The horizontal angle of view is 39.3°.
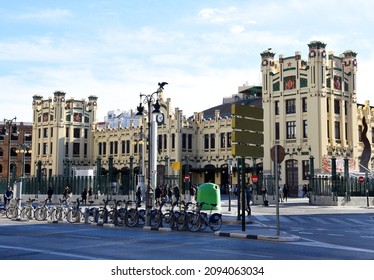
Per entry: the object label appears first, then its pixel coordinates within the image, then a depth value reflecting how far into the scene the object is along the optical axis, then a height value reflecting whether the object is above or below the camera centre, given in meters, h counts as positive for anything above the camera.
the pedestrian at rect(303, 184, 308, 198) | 53.13 -0.45
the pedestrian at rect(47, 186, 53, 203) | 45.09 -0.63
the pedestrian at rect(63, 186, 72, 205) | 38.84 -0.62
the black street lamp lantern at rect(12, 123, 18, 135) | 40.99 +4.27
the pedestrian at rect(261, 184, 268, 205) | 41.81 -0.53
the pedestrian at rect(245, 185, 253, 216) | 28.27 -0.72
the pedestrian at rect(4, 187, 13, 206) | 33.09 -0.70
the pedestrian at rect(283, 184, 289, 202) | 47.62 -0.41
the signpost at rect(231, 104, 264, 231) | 19.06 +2.00
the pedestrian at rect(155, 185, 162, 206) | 40.47 -0.54
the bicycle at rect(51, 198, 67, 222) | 25.17 -1.33
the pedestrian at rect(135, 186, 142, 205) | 38.41 -0.61
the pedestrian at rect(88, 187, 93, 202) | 44.53 -0.70
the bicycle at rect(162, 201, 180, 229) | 20.16 -1.24
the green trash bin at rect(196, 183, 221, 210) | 32.97 -0.55
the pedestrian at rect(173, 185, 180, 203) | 39.81 -0.45
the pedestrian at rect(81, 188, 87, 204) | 41.31 -0.73
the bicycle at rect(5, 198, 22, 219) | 27.29 -1.27
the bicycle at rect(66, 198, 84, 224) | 24.56 -1.37
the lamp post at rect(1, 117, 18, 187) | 41.00 +4.28
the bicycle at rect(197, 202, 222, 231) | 19.67 -1.30
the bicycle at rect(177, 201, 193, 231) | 19.69 -1.28
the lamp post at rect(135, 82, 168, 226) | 21.21 +3.73
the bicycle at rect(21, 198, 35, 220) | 27.06 -1.37
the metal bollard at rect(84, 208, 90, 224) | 23.78 -1.37
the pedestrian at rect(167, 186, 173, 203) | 41.09 -0.55
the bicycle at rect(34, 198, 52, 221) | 26.11 -1.36
